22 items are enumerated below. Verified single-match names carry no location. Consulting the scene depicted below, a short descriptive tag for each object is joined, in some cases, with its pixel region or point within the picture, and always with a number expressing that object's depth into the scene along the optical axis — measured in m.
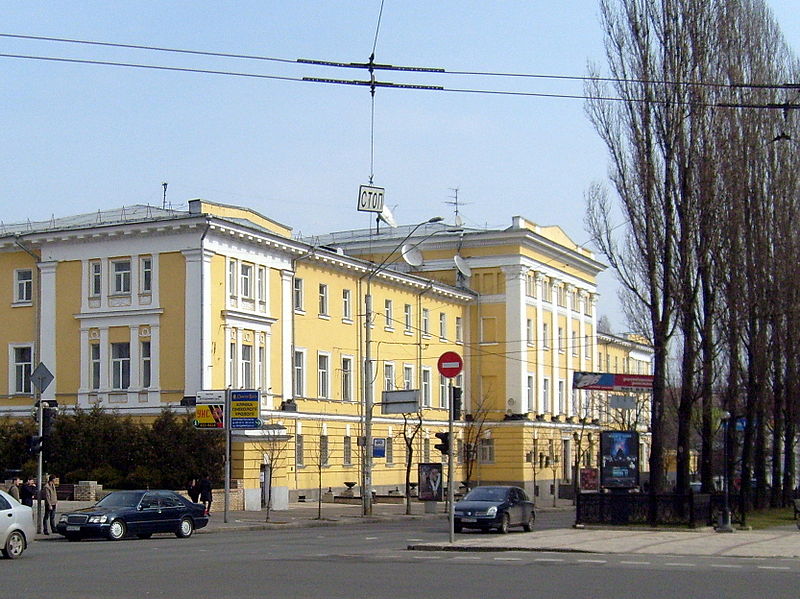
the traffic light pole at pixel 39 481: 34.19
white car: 23.48
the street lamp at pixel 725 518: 34.66
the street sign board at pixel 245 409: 44.22
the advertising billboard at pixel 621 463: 39.91
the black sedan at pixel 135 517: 31.75
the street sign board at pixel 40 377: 34.66
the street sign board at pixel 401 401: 40.72
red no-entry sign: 28.34
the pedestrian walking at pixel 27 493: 35.47
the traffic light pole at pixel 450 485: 27.08
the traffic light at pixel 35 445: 33.75
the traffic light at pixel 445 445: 29.28
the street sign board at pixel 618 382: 38.09
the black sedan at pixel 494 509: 35.06
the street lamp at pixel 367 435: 46.88
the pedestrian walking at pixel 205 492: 43.00
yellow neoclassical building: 51.91
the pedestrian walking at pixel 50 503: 34.28
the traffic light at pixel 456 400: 28.33
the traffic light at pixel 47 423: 34.50
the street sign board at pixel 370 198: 52.37
